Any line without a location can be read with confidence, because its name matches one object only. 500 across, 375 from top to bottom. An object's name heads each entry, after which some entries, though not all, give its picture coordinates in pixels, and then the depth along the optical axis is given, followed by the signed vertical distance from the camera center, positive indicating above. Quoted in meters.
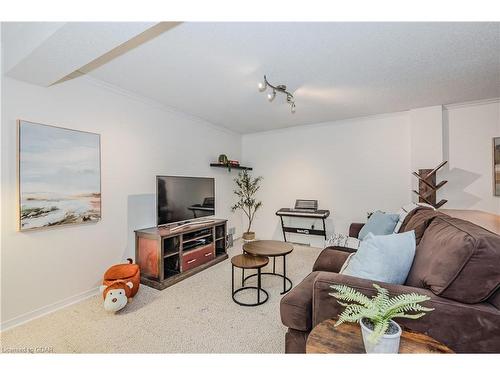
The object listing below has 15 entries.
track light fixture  2.26 +1.13
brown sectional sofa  1.03 -0.54
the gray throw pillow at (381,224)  2.42 -0.42
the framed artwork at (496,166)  3.06 +0.29
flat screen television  2.93 -0.17
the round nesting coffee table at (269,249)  2.43 -0.72
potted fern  0.80 -0.50
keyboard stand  3.94 -0.52
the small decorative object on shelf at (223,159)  4.31 +0.54
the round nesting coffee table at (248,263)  2.24 -0.80
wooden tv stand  2.66 -0.85
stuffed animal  2.05 -0.97
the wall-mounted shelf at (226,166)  4.20 +0.41
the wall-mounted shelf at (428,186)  3.18 +0.01
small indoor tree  4.93 -0.14
